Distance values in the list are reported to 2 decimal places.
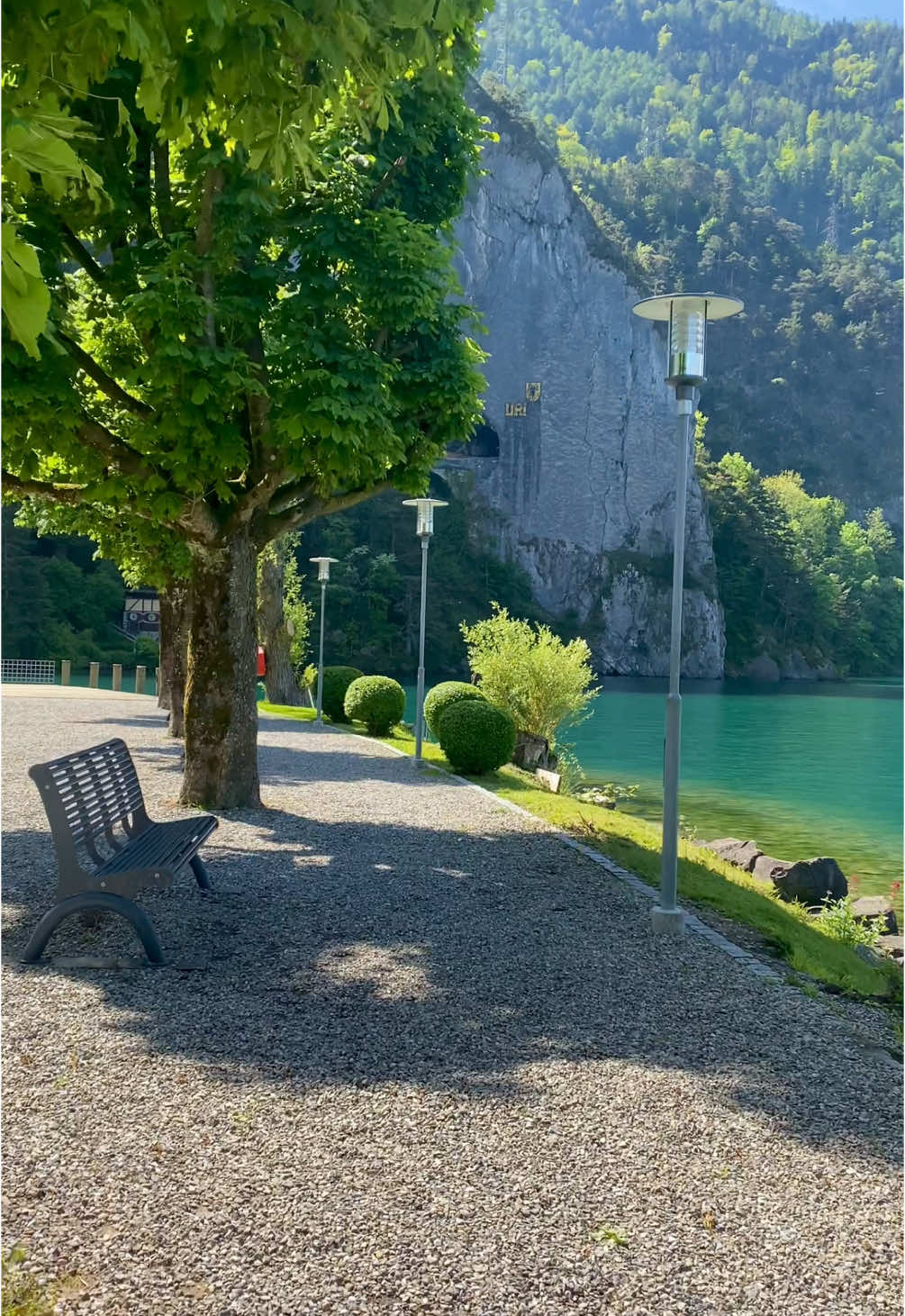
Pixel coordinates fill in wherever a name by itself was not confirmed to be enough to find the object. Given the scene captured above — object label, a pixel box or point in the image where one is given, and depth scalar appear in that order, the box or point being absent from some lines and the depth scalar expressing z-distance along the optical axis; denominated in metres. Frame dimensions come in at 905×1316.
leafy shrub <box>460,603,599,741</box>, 19.39
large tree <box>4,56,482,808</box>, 8.93
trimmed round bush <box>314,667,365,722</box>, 25.08
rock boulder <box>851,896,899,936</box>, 11.62
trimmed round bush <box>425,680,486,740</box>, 18.22
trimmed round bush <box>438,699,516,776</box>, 15.29
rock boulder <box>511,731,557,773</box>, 19.08
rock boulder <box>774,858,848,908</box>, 11.96
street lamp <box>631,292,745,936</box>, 6.89
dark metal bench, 5.65
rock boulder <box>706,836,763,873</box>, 13.72
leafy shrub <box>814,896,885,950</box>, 9.81
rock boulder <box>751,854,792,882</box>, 12.82
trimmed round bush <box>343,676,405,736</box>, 22.08
